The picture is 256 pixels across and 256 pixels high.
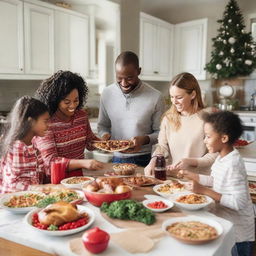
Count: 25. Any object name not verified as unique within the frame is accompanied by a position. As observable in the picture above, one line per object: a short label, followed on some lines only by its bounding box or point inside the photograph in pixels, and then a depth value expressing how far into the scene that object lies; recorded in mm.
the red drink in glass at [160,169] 1769
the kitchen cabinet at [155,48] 4840
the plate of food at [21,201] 1324
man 2336
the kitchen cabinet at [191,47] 5179
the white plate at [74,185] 1632
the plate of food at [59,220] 1135
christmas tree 4688
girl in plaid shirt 1636
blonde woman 1951
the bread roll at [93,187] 1410
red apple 1002
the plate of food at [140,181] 1679
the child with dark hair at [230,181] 1432
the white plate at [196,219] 1141
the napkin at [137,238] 1042
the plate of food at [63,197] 1369
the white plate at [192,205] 1337
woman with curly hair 1776
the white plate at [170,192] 1494
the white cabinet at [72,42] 3939
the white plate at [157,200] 1327
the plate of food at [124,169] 1869
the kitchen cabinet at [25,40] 3310
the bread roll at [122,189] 1399
